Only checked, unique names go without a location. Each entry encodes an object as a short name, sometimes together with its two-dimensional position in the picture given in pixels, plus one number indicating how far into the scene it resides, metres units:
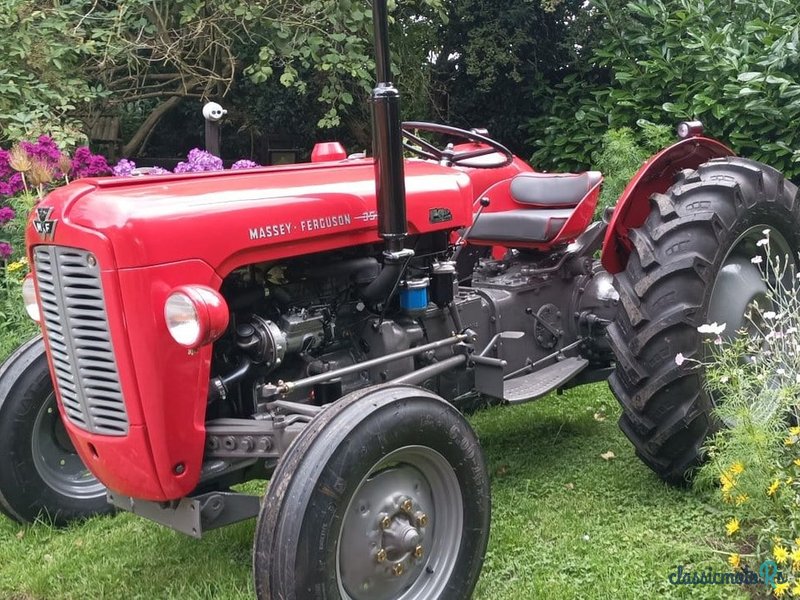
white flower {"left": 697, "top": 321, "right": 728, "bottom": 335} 2.81
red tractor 2.31
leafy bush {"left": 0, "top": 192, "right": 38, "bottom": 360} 5.10
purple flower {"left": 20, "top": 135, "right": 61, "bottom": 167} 5.27
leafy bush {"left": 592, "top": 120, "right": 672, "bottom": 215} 6.80
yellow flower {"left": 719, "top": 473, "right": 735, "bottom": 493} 2.57
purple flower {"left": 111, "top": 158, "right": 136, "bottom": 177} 5.48
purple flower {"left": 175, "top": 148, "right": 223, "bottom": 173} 5.16
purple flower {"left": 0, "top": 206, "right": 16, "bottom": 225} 5.41
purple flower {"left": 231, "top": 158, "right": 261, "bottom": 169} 5.48
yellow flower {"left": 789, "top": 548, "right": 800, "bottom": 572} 2.23
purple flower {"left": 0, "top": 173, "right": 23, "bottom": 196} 5.48
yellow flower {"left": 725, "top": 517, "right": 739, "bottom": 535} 2.47
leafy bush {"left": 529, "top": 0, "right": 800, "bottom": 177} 6.25
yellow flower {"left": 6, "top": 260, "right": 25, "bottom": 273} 5.14
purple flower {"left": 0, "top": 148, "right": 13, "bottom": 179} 5.56
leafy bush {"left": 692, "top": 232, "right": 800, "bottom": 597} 2.48
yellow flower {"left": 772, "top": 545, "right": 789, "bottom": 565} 2.31
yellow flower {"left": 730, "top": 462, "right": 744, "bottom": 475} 2.56
